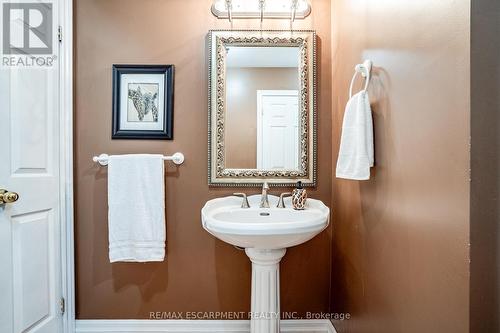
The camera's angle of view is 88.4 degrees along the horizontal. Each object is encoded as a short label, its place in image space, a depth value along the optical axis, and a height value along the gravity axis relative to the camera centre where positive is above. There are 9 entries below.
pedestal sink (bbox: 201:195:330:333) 1.05 -0.30
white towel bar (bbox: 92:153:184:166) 1.49 +0.02
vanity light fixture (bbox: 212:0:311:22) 1.52 +0.91
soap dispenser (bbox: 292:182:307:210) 1.45 -0.21
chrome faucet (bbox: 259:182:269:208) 1.47 -0.21
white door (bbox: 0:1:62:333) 1.18 -0.11
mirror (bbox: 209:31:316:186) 1.52 +0.32
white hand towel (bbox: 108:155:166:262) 1.46 -0.26
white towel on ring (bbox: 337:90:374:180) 1.01 +0.10
